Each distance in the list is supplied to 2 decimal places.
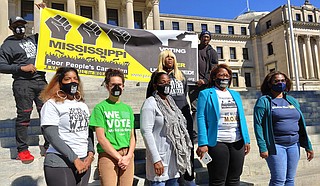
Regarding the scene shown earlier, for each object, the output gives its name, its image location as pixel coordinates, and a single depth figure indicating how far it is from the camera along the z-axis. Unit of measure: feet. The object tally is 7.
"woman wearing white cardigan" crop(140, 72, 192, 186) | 10.19
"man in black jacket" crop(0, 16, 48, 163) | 14.43
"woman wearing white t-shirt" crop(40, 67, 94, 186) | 8.32
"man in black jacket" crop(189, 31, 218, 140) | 18.71
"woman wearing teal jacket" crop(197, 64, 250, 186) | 10.64
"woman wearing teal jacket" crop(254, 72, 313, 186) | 11.37
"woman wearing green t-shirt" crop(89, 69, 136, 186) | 9.71
